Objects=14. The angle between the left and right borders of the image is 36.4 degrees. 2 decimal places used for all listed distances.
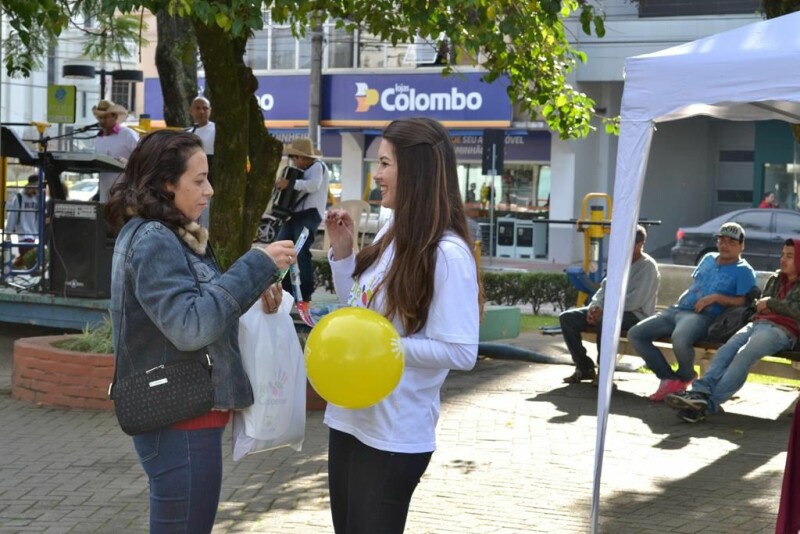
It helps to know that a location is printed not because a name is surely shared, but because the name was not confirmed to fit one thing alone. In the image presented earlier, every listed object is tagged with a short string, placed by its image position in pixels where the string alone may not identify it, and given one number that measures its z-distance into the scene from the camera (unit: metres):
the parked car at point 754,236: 24.51
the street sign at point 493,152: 22.33
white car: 33.54
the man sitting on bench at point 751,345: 8.62
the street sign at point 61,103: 15.06
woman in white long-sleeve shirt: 3.46
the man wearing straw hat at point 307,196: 12.91
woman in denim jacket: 3.28
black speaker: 11.16
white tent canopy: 5.60
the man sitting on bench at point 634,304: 10.16
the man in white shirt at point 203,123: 12.55
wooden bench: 8.89
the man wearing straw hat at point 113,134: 12.95
